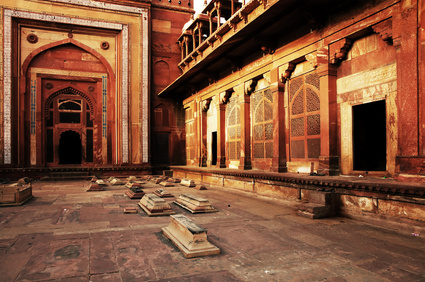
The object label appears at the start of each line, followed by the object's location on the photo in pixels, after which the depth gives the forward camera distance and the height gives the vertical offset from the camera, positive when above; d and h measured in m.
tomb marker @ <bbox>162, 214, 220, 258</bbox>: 3.34 -1.14
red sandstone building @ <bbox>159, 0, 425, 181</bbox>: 4.83 +1.21
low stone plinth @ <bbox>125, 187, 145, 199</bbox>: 7.73 -1.32
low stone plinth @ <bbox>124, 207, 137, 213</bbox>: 5.84 -1.29
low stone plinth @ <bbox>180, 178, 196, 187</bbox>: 10.31 -1.40
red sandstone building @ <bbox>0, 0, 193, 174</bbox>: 13.85 +2.94
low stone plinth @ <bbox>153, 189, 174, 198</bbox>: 7.98 -1.36
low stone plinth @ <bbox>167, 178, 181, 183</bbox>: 11.48 -1.45
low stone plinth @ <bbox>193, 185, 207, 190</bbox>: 9.50 -1.43
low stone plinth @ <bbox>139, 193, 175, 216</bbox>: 5.61 -1.22
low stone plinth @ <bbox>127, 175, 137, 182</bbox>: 11.96 -1.48
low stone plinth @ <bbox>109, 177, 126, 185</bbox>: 11.32 -1.47
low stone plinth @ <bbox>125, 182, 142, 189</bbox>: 9.38 -1.34
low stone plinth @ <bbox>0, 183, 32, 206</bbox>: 6.63 -1.16
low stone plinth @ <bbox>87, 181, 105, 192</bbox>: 9.41 -1.40
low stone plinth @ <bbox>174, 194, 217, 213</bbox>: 5.82 -1.24
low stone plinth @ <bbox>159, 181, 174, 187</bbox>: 10.61 -1.47
